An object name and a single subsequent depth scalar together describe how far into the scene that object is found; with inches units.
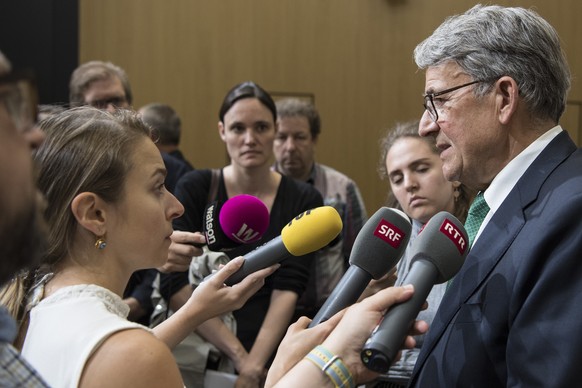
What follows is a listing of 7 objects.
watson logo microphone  87.9
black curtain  183.2
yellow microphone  71.4
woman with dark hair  111.3
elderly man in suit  56.5
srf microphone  56.5
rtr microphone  47.3
